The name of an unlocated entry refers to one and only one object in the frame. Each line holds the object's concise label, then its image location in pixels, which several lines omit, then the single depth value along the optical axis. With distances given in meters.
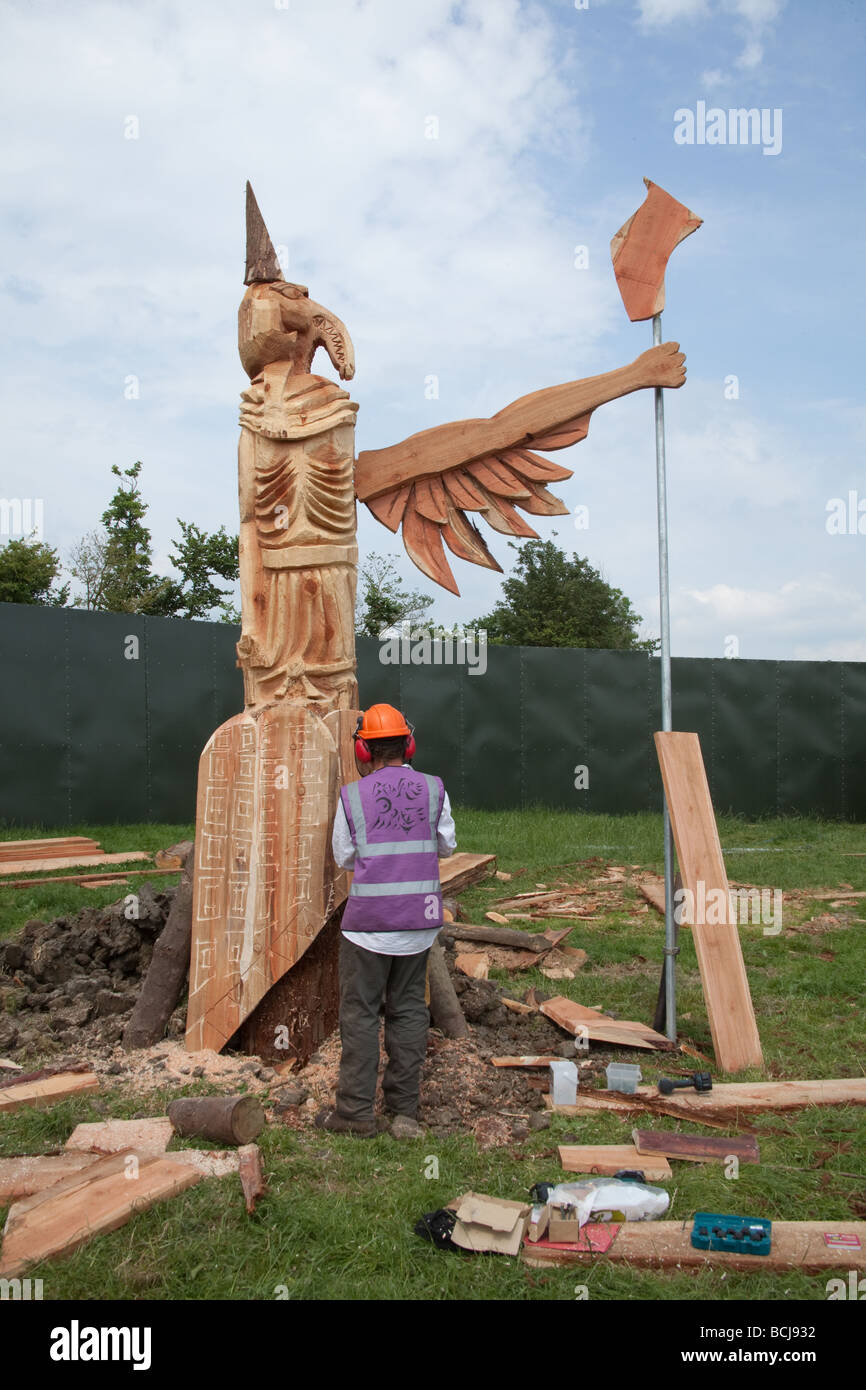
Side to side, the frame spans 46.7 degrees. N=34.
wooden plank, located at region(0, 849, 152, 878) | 8.36
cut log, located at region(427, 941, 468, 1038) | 4.70
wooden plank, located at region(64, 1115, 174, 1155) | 3.56
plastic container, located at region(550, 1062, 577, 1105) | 4.06
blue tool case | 2.86
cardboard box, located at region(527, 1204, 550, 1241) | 2.94
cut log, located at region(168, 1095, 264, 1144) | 3.53
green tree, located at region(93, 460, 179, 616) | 20.67
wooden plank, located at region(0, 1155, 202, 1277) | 2.84
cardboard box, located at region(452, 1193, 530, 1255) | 2.90
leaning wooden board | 4.47
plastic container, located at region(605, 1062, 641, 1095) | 4.16
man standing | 3.85
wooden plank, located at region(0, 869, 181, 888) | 7.85
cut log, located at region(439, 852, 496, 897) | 8.35
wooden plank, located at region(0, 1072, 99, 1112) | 3.88
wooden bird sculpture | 4.33
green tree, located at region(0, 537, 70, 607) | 19.44
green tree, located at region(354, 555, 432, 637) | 22.83
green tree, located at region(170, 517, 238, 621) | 21.58
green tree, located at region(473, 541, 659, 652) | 24.69
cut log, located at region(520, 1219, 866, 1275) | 2.82
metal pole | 4.70
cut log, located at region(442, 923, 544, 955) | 6.27
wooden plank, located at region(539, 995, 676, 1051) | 4.67
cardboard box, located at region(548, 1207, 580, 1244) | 2.91
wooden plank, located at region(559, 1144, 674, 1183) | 3.41
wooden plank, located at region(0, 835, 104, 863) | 8.88
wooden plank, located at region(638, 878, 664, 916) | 7.85
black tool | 4.09
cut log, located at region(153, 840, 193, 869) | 8.54
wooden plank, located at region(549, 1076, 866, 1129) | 3.95
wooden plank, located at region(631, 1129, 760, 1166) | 3.54
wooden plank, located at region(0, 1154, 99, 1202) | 3.23
